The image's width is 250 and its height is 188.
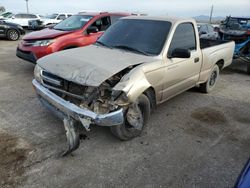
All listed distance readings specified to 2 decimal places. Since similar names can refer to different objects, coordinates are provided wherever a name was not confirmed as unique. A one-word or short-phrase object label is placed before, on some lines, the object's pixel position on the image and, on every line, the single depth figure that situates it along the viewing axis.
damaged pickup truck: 2.70
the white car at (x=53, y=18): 19.04
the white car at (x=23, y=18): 18.74
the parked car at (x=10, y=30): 11.54
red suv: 5.40
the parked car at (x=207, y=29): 10.02
